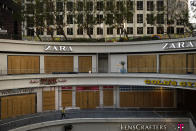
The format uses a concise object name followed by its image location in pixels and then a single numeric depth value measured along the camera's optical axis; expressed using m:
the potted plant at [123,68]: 27.11
